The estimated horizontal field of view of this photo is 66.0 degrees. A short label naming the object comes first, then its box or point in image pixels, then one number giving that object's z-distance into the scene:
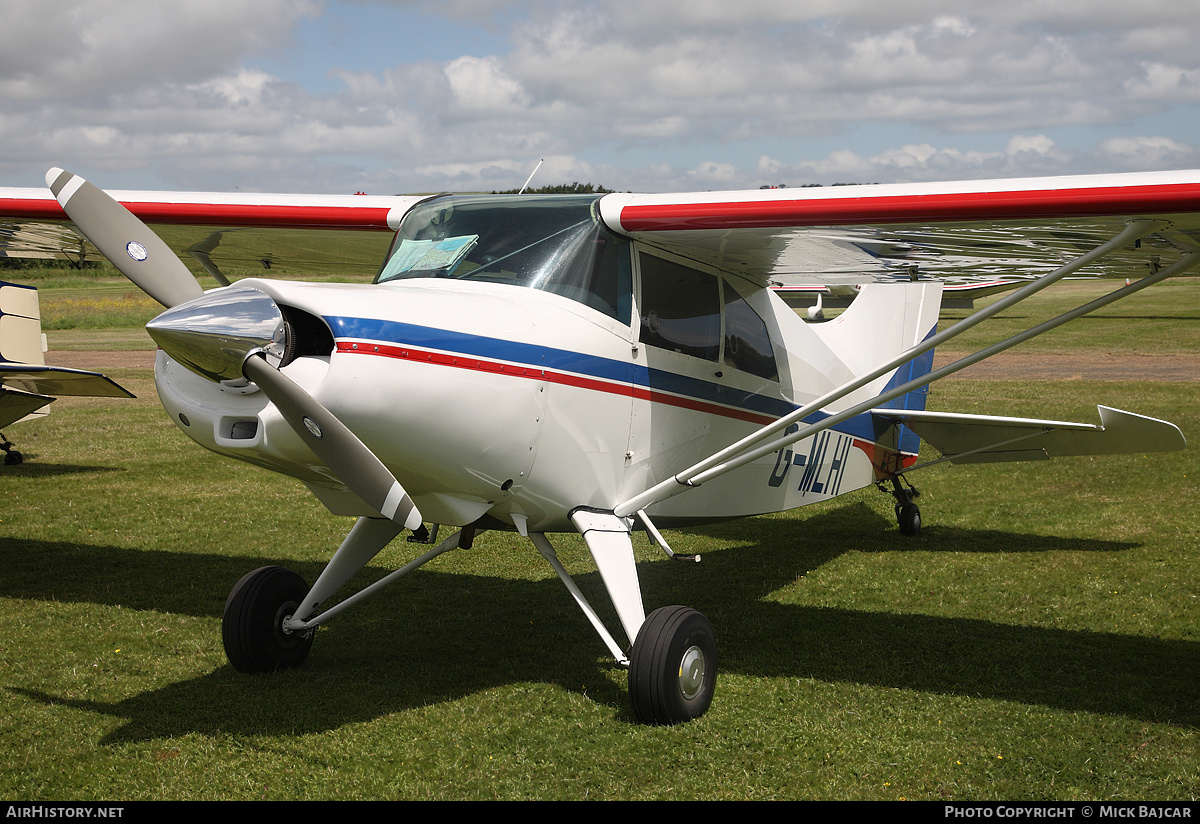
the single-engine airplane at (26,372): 10.54
